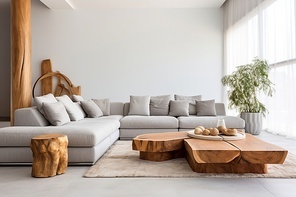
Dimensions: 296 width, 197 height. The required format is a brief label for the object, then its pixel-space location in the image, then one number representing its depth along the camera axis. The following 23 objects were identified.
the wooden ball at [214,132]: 3.33
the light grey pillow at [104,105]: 5.86
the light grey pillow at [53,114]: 3.74
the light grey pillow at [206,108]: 5.61
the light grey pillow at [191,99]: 5.90
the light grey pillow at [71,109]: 4.52
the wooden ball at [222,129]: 3.45
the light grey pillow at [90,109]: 5.41
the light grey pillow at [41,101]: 3.87
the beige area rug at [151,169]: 2.82
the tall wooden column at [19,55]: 5.46
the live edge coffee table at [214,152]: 2.61
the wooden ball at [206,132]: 3.38
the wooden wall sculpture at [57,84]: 7.36
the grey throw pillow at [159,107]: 5.83
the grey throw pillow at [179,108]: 5.63
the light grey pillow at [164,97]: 6.04
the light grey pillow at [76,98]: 5.70
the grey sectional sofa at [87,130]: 3.19
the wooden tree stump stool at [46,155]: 2.77
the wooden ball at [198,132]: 3.49
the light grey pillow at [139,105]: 5.74
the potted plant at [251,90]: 5.44
